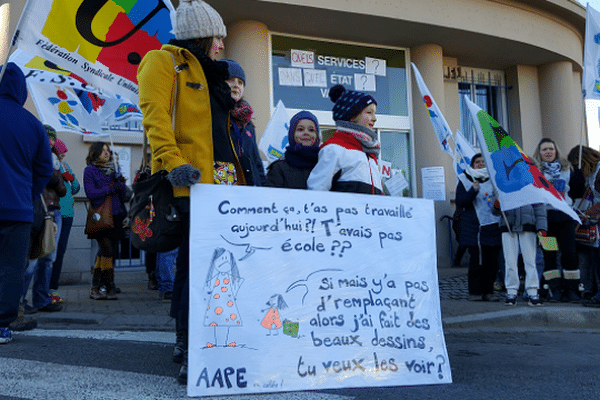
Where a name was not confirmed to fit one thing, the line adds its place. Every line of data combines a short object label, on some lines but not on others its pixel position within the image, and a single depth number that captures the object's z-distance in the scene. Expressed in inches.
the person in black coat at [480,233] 279.4
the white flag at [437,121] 278.5
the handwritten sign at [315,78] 459.8
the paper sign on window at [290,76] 452.1
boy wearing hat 143.6
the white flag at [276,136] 303.6
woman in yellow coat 120.2
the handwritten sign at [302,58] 456.8
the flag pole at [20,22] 190.2
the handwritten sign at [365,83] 480.7
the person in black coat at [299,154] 192.4
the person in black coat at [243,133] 138.3
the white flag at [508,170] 229.1
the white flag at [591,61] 309.0
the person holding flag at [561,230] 273.6
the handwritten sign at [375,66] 484.4
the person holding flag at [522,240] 263.9
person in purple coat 271.0
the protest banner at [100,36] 199.9
